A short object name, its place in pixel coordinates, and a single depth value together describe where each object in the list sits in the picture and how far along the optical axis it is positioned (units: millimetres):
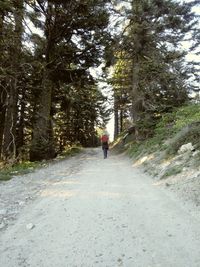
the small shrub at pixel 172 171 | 8984
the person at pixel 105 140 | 18641
